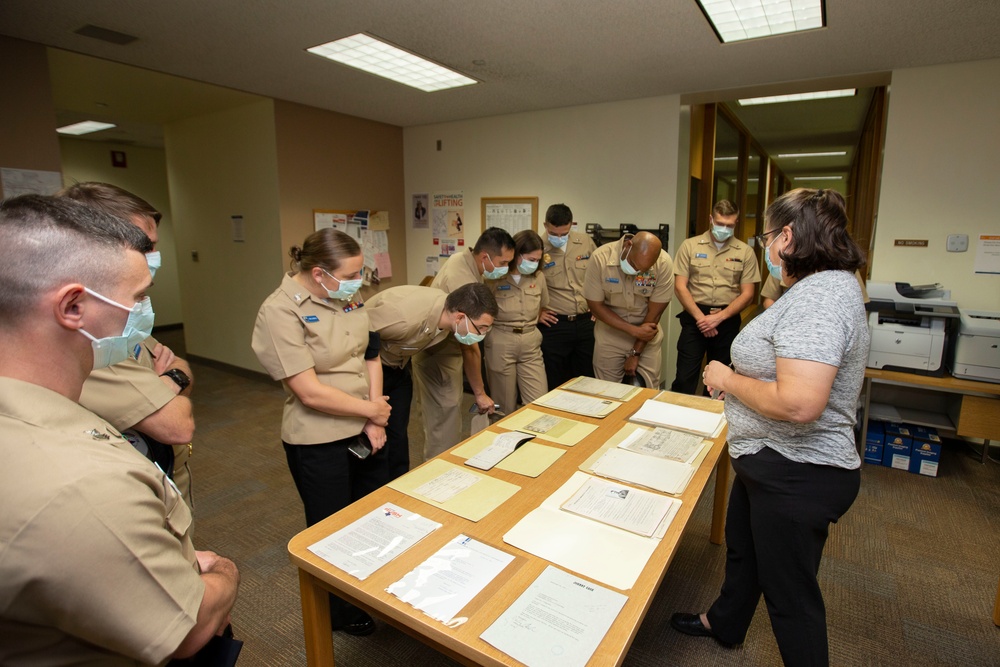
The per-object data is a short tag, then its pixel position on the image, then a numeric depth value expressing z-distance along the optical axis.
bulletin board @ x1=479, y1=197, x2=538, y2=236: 4.75
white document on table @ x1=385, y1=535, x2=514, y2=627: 1.02
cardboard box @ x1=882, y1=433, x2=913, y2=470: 3.18
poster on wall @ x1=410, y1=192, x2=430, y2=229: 5.39
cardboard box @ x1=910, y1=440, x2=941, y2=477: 3.08
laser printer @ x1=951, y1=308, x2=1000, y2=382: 2.84
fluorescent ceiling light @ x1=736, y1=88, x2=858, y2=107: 4.42
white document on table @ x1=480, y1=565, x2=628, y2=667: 0.91
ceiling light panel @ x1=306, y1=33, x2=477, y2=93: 3.03
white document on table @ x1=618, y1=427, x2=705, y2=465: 1.70
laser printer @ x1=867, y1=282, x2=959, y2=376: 2.97
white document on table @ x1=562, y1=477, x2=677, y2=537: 1.29
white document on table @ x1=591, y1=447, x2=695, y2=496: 1.49
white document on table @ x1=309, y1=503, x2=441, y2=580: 1.14
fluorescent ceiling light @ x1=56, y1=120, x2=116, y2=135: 5.47
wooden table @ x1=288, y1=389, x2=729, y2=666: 0.95
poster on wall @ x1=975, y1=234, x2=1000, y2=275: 3.20
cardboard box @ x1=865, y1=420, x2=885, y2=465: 3.25
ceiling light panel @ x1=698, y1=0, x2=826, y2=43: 2.46
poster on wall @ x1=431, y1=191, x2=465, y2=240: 5.17
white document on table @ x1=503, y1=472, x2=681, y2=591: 1.12
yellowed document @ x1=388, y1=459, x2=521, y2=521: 1.37
